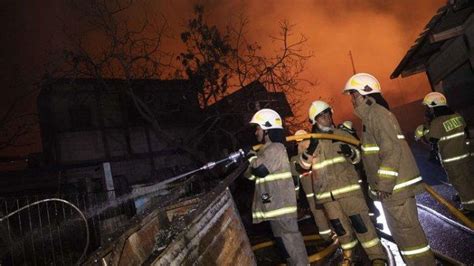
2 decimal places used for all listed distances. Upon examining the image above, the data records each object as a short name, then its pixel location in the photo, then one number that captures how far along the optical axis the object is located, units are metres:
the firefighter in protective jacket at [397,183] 3.78
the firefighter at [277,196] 4.28
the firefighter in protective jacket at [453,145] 5.99
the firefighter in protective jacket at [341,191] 4.56
